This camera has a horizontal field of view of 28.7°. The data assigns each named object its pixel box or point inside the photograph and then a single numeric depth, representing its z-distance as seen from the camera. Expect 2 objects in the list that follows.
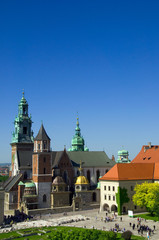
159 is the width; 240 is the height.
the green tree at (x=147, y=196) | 55.22
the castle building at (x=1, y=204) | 55.97
